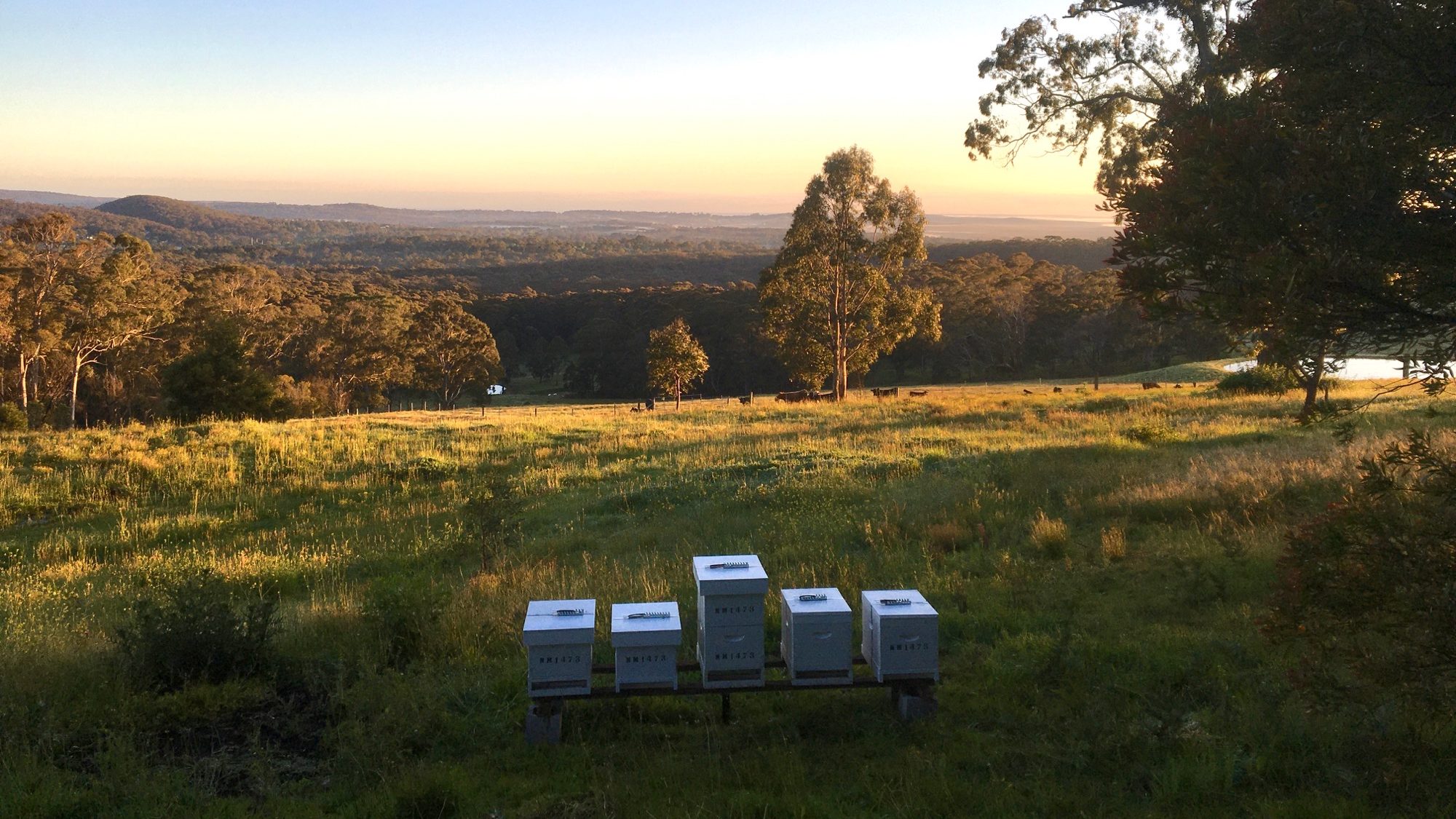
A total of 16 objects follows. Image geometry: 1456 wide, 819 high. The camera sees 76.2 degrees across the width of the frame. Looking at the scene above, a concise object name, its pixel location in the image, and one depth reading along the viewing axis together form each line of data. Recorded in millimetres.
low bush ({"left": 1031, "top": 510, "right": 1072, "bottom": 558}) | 9375
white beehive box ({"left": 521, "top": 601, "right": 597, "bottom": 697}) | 5508
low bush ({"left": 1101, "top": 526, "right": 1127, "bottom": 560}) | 8945
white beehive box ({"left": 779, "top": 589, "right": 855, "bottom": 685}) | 5684
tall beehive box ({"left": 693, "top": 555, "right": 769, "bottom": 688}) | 5766
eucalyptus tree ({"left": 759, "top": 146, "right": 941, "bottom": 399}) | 36000
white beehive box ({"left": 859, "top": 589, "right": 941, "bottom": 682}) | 5672
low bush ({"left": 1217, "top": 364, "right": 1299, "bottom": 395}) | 25047
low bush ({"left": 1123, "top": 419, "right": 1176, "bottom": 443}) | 16250
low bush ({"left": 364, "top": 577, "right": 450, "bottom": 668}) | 7105
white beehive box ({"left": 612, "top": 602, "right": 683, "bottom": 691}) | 5613
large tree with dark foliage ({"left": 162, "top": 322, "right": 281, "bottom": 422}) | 37469
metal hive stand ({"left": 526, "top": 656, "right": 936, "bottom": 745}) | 5590
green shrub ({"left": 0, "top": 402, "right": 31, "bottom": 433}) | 32594
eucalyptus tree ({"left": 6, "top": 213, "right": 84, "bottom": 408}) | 41844
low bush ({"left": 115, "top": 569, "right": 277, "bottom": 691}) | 6461
